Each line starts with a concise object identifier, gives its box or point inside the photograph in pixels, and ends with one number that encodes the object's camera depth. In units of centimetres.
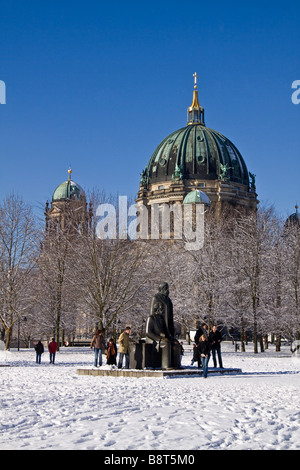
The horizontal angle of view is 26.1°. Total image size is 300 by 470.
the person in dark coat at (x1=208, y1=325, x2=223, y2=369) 2410
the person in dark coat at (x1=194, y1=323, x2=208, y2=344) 2140
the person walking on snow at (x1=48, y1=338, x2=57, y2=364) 3000
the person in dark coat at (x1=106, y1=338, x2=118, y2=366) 2423
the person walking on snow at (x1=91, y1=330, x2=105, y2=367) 2525
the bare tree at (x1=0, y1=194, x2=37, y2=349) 3847
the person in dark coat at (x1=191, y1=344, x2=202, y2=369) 2469
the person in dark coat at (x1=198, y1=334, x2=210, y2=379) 2066
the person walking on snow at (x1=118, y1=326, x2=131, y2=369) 2253
